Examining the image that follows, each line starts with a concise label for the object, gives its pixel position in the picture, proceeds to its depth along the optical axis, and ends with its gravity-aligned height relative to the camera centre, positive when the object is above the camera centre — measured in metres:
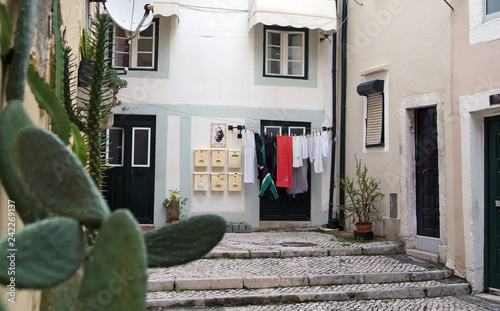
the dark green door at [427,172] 8.63 +0.08
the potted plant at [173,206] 10.64 -0.70
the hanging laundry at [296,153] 10.99 +0.48
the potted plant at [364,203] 9.46 -0.52
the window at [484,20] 6.91 +2.22
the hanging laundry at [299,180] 11.17 -0.12
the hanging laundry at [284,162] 10.95 +0.27
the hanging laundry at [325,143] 11.11 +0.71
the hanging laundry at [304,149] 11.09 +0.57
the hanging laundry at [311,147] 11.16 +0.62
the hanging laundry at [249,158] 10.96 +0.35
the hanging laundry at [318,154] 11.10 +0.46
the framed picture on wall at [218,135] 11.12 +0.86
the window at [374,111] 9.84 +1.30
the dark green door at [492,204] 6.99 -0.38
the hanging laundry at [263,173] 10.93 +0.03
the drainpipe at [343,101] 11.23 +1.67
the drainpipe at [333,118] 11.44 +1.32
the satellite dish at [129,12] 6.85 +2.29
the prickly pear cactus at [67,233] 1.60 -0.22
